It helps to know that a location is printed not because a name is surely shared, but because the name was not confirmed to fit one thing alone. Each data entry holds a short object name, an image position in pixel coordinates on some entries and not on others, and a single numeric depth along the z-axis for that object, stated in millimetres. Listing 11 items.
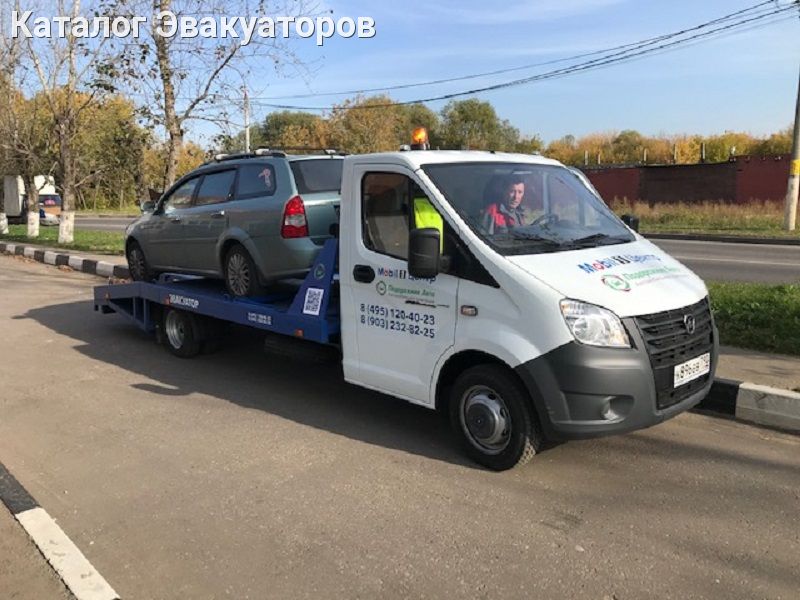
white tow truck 3848
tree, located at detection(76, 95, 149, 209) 15898
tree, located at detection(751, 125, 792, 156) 44375
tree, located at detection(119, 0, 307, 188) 13766
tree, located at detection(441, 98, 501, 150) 69281
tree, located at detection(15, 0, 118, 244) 18844
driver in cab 4363
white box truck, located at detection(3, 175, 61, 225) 26380
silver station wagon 5973
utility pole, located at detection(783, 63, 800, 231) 21922
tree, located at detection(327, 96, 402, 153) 51188
